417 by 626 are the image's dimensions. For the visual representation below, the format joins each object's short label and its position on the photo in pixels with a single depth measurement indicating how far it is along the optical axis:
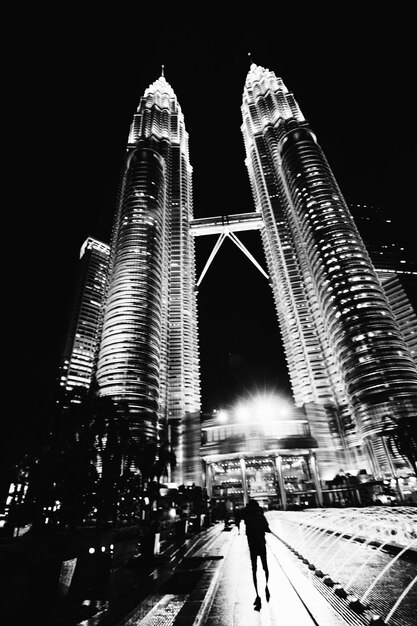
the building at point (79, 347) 176.12
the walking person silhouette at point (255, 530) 8.47
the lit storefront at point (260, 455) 110.49
